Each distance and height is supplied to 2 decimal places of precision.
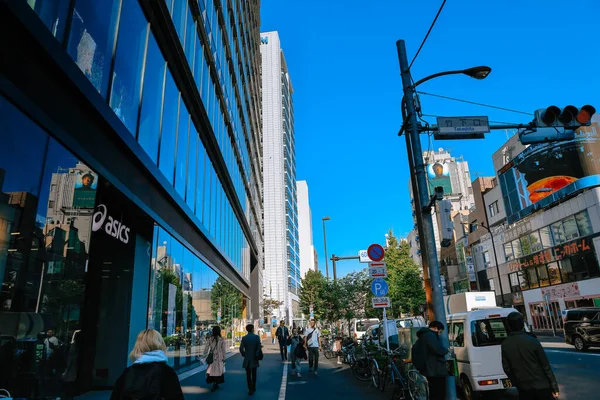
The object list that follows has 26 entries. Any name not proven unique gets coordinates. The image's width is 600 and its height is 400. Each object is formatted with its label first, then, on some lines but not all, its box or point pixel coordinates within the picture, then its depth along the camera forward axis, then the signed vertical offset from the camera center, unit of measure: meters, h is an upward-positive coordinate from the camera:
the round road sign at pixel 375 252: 11.65 +1.78
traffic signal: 7.95 +3.69
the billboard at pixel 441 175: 79.84 +26.90
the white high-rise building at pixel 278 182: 91.25 +33.38
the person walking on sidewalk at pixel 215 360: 10.95 -1.00
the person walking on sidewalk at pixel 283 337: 18.45 -0.79
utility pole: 7.90 +2.60
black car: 17.77 -1.01
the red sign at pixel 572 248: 36.72 +5.32
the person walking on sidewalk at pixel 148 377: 3.11 -0.39
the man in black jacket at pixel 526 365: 4.75 -0.68
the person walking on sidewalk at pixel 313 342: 14.42 -0.83
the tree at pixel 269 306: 73.88 +2.68
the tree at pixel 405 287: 44.30 +2.89
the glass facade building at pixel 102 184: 5.27 +2.75
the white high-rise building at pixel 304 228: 152.00 +34.10
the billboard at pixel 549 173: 38.75 +13.85
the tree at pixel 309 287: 68.00 +5.62
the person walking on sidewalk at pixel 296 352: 13.35 -1.11
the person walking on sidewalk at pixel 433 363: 6.46 -0.80
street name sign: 8.86 +3.96
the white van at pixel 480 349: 8.25 -0.81
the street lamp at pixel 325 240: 36.38 +6.95
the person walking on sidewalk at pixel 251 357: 10.18 -0.88
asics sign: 8.38 +2.25
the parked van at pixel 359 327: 27.76 -0.77
